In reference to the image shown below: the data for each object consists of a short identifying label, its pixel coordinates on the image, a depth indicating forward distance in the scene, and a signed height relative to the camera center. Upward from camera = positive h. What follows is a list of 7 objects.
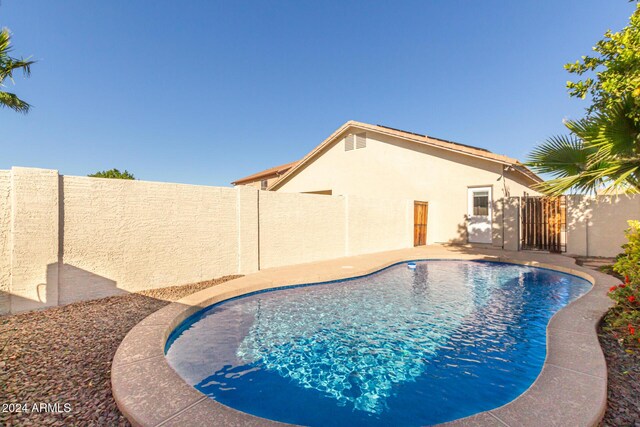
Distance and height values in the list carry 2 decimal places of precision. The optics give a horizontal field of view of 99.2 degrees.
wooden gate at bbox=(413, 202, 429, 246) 15.36 -0.48
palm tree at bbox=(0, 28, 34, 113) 7.75 +4.31
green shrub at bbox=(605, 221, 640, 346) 3.84 -1.28
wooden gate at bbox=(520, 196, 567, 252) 12.64 -0.42
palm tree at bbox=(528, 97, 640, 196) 5.39 +1.50
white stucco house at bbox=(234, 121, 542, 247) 14.05 +2.13
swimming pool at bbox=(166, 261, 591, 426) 3.10 -2.15
